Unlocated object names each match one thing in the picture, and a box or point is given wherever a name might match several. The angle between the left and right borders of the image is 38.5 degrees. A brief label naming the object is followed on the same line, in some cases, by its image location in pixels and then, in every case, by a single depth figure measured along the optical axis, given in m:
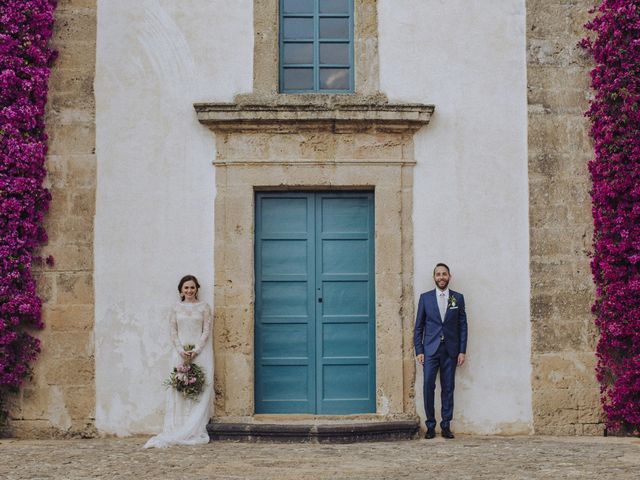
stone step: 7.93
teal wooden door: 8.53
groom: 8.19
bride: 8.04
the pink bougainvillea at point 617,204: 8.24
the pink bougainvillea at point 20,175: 8.19
